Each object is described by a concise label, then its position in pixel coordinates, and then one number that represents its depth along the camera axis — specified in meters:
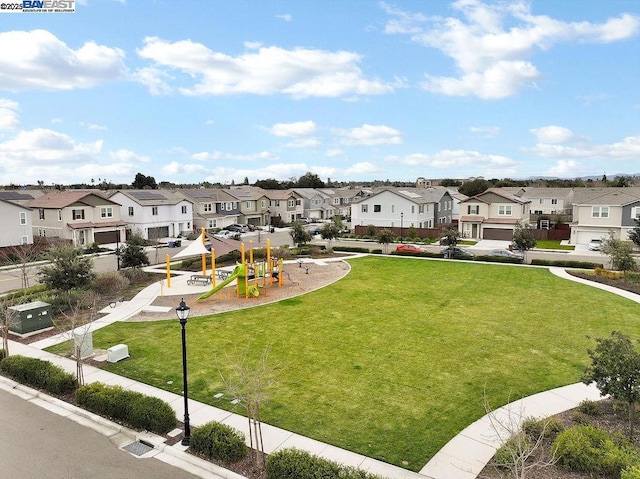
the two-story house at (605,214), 46.62
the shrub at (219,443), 10.16
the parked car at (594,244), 45.51
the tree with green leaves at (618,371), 10.34
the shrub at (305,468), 8.86
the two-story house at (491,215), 55.31
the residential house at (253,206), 75.00
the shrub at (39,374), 13.69
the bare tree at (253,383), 9.92
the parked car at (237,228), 66.56
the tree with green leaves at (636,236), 38.34
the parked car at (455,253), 40.97
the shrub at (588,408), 12.32
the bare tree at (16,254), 39.31
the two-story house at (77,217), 49.84
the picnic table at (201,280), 29.44
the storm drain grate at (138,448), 10.74
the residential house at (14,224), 43.38
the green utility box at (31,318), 19.14
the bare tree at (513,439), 9.07
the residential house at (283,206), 79.25
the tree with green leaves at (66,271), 22.61
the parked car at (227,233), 60.32
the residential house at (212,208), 66.88
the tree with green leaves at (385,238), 46.34
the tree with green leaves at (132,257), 32.38
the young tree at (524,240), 39.78
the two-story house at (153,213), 57.03
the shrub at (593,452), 9.40
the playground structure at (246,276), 25.44
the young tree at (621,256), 29.19
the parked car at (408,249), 43.87
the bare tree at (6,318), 16.31
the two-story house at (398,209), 59.53
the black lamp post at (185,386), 10.84
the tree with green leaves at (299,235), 44.38
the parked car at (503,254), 39.41
